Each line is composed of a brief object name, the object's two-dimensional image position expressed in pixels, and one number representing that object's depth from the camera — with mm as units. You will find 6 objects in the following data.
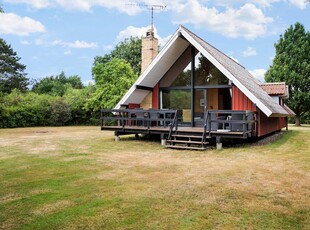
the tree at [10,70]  40531
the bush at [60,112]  27734
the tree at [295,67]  26797
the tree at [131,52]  42494
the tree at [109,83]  27156
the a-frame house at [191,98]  11344
